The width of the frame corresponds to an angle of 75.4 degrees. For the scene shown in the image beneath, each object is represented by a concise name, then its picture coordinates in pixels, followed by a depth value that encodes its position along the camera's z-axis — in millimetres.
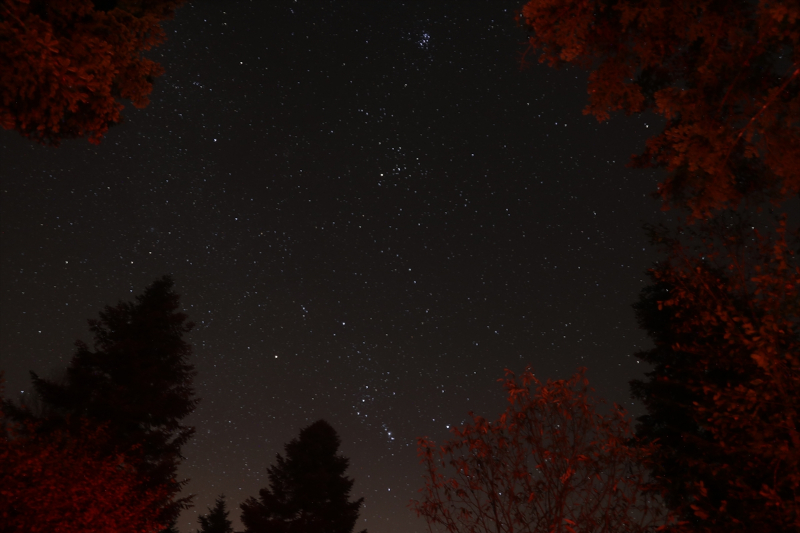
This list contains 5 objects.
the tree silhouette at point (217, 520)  31266
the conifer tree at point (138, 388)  16078
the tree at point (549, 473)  6043
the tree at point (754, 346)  5289
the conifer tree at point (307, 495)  21203
